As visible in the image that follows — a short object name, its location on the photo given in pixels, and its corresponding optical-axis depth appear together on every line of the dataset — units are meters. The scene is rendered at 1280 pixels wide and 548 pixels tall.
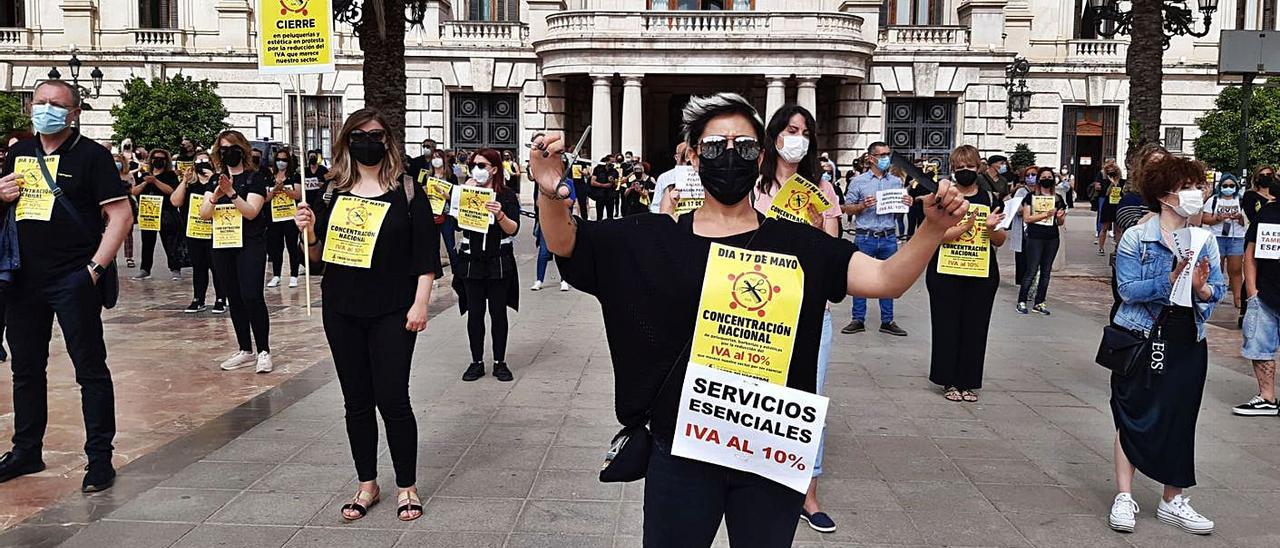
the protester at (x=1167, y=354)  4.97
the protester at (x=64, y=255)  5.37
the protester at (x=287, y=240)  12.66
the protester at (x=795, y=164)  4.84
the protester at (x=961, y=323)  7.88
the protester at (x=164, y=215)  14.02
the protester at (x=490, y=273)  8.41
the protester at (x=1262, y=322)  7.32
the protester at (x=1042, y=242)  12.90
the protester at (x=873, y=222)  10.54
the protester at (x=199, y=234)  10.17
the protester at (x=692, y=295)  2.94
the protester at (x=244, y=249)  8.44
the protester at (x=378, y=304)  4.97
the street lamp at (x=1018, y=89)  29.06
